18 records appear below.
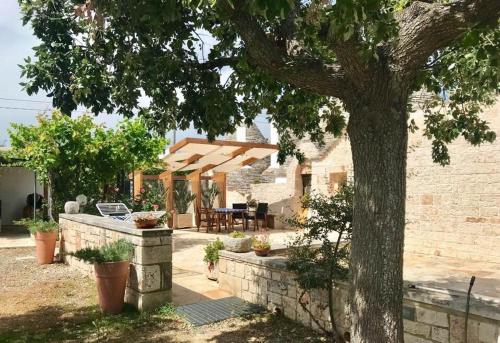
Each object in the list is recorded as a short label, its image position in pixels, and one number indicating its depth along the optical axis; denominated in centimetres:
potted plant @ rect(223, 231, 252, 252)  618
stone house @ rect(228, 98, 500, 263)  866
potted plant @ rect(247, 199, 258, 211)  1615
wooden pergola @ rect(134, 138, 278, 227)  1253
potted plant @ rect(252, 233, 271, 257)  581
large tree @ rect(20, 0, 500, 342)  254
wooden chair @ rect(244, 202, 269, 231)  1427
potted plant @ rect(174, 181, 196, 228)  1536
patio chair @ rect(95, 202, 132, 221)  900
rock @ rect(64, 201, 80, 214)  877
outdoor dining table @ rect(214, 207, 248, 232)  1358
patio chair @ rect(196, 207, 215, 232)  1388
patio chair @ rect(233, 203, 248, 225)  1489
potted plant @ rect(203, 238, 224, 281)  682
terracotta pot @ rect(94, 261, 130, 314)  516
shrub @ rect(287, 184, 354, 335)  436
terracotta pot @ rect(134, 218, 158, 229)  551
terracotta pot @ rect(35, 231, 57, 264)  824
